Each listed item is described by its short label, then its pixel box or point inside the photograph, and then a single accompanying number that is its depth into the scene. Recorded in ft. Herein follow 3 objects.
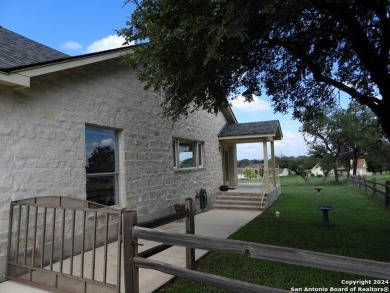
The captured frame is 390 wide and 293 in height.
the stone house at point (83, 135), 16.34
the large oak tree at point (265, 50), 15.16
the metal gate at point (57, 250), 12.56
